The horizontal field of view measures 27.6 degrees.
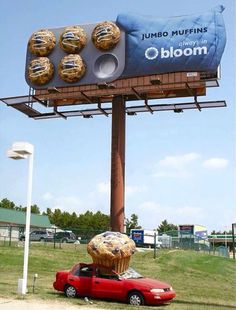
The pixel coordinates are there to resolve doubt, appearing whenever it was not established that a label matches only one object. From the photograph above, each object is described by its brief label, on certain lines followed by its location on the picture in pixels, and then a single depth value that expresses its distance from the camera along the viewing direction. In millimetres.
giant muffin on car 16641
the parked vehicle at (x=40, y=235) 48638
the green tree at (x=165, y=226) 142725
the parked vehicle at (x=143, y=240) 44072
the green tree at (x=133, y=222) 123938
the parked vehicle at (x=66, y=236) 40625
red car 14969
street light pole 16094
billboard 25734
